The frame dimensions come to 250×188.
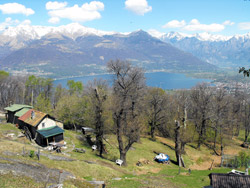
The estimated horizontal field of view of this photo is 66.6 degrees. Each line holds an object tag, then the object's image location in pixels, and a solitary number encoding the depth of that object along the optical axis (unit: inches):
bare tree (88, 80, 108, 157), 1322.6
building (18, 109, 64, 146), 1461.6
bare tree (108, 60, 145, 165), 1224.2
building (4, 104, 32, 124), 1857.8
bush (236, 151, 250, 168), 1326.3
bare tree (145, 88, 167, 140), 2047.2
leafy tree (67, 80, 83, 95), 3217.3
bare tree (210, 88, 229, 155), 1810.2
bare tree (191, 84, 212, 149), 1836.9
